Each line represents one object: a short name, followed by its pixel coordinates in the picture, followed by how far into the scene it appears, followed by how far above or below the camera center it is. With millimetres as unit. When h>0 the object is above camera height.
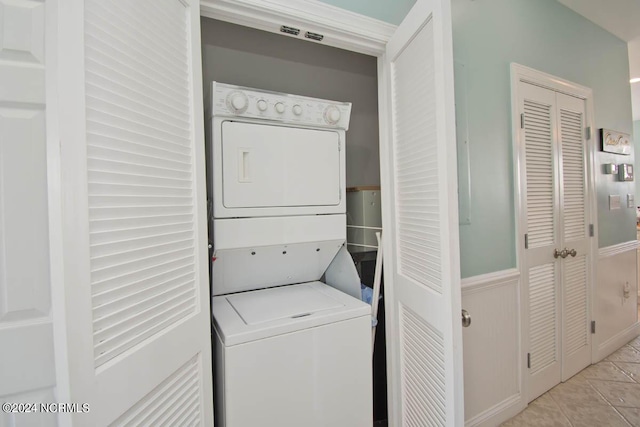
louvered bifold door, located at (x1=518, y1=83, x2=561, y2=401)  2066 -189
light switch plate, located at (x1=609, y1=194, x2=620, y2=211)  2832 +28
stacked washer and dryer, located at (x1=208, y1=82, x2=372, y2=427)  1200 -293
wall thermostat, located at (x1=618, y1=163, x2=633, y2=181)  2906 +331
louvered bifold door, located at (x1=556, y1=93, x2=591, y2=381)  2330 -229
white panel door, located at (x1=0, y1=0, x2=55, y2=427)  625 +7
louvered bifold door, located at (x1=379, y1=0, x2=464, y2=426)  1068 -54
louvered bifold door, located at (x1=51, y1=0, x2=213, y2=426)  642 +3
